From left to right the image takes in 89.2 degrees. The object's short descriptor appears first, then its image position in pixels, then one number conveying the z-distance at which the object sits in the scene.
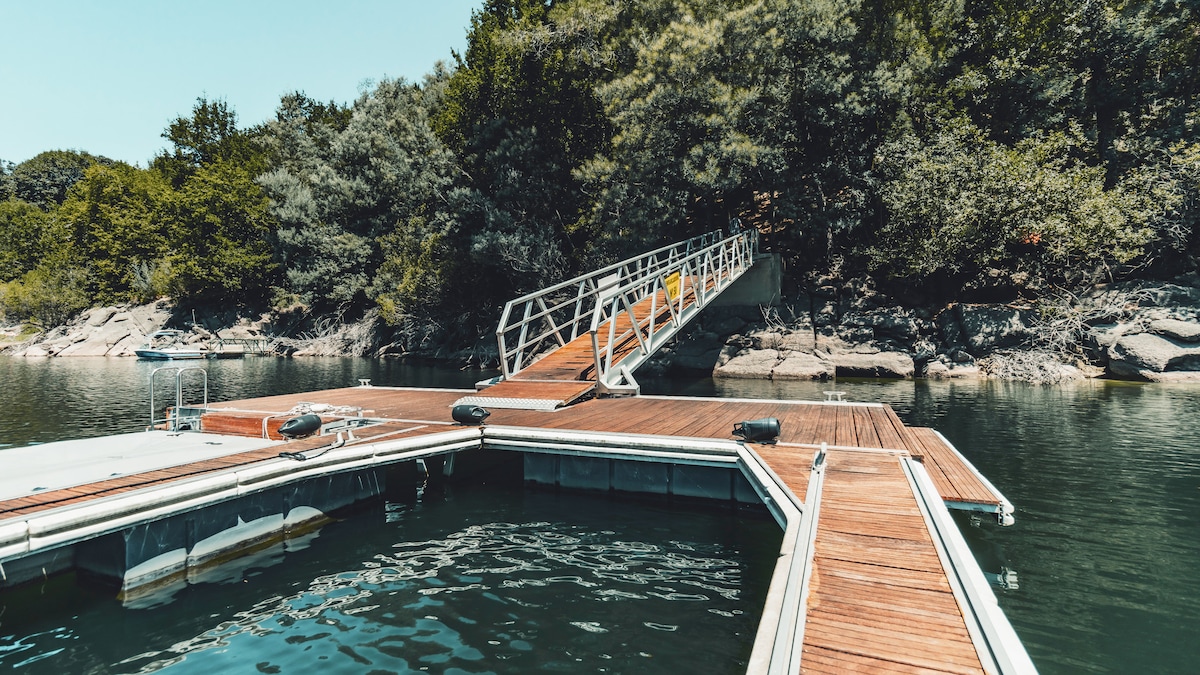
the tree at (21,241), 60.47
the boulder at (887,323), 24.05
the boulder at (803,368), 23.44
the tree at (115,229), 51.88
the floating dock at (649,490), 3.48
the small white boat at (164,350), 39.34
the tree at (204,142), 54.62
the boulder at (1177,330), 19.47
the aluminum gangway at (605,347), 12.00
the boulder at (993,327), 22.14
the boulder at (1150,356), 19.36
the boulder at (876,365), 23.00
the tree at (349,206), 39.62
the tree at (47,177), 74.19
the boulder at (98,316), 48.62
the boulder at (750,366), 24.58
